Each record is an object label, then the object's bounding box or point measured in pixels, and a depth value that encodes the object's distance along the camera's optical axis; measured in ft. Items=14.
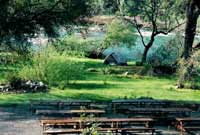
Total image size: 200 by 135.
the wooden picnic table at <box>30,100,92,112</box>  65.10
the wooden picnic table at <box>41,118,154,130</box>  51.19
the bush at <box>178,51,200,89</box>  90.58
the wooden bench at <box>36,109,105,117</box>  57.88
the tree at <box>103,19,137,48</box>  159.71
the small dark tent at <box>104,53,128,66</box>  145.02
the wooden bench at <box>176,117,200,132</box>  54.95
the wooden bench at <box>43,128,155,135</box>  49.31
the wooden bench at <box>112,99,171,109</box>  67.82
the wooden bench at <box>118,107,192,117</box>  62.34
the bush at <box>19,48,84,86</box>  95.04
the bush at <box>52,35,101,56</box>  147.51
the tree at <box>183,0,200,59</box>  103.04
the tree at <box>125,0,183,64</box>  148.46
